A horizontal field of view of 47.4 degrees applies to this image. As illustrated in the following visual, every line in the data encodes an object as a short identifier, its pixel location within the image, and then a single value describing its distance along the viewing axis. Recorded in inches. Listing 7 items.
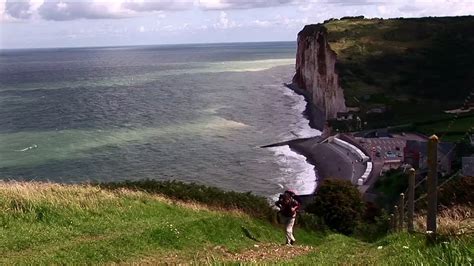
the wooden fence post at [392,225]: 619.8
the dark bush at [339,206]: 1023.1
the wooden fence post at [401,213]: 512.2
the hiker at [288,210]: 560.4
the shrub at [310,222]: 839.6
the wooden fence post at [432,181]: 306.5
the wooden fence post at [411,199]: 417.6
